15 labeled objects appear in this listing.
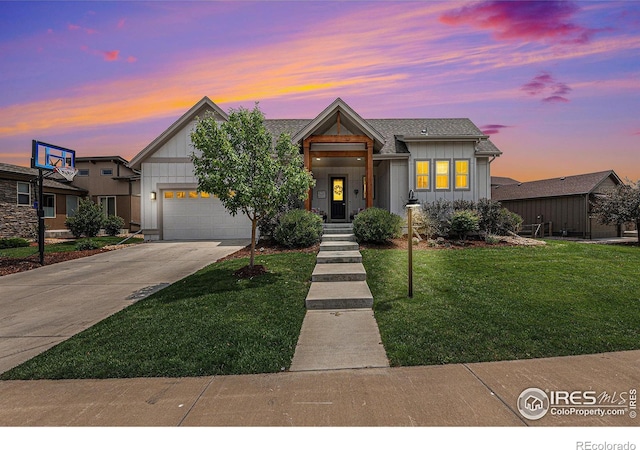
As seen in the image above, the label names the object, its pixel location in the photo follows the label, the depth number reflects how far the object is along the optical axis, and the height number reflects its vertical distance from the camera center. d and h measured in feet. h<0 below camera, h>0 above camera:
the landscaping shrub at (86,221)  56.85 -0.87
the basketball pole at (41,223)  33.46 -0.75
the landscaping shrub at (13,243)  47.47 -4.12
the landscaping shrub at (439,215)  37.37 +0.08
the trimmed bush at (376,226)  33.60 -1.11
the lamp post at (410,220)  19.52 -0.31
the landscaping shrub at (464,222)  35.58 -0.73
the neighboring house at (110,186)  77.46 +7.69
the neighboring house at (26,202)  60.34 +3.15
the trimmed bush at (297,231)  34.01 -1.65
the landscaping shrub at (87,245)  41.91 -3.93
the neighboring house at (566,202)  63.98 +3.08
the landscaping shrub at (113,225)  62.26 -1.81
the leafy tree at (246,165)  23.16 +3.93
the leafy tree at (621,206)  49.85 +1.54
